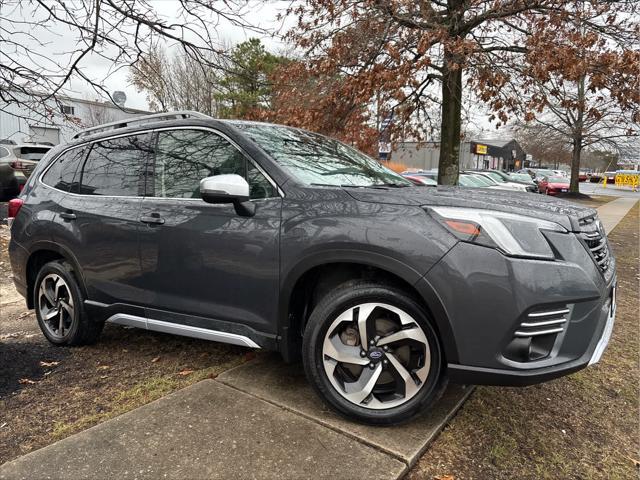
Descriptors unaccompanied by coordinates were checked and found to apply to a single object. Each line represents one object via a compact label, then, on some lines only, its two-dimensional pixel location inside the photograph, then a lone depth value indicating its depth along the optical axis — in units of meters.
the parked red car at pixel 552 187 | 27.88
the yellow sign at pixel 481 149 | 53.89
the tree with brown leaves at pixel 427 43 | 6.89
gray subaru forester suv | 2.18
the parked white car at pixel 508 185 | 19.43
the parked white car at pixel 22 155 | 12.11
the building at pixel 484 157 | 53.12
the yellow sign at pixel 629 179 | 40.69
